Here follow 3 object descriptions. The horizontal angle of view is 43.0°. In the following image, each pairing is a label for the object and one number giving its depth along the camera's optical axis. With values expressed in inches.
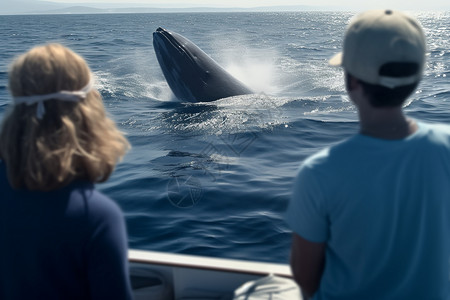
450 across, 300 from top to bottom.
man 70.2
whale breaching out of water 422.0
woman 69.4
